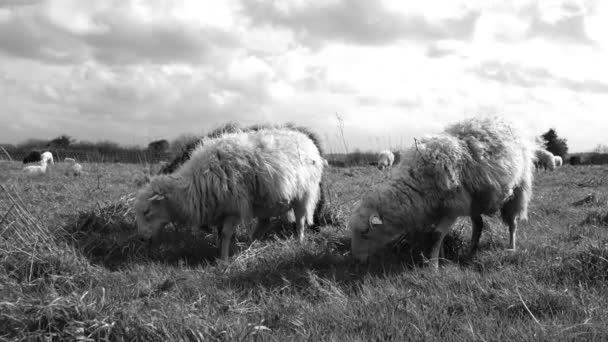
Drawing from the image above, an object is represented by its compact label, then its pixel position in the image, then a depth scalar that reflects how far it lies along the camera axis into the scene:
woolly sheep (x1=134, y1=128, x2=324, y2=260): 7.00
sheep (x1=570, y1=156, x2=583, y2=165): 44.16
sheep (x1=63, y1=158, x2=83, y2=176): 18.64
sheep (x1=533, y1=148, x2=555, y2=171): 29.66
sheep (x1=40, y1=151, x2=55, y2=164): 23.12
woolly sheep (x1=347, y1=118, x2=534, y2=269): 6.33
